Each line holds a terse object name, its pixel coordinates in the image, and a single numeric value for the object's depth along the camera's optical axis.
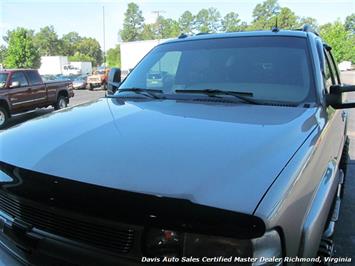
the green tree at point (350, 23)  100.01
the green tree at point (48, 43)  120.56
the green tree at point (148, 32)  113.16
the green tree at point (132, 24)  127.25
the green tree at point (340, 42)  51.44
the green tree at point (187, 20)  110.75
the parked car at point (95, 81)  33.66
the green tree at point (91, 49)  127.19
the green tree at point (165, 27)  89.14
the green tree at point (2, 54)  62.22
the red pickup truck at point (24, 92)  12.96
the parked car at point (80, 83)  34.12
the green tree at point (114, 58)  85.72
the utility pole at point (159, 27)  100.47
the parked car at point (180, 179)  1.38
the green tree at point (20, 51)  47.78
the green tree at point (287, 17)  87.88
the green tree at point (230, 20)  109.04
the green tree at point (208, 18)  112.44
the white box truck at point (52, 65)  70.50
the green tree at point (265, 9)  113.58
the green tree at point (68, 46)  123.92
